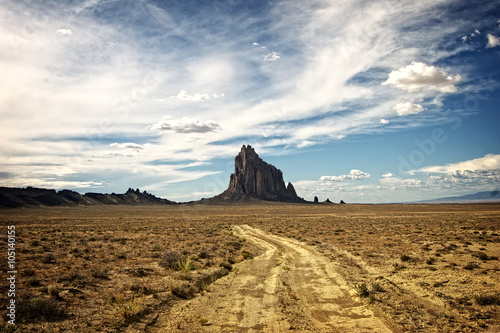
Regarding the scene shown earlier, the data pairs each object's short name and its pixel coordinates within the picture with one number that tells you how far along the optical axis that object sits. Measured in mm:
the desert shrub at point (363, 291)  10703
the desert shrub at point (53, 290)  10656
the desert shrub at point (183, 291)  11516
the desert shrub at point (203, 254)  19509
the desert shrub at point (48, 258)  16311
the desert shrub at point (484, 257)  16562
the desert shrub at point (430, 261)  16047
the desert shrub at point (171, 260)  16562
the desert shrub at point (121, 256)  18812
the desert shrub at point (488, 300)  9510
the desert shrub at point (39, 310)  8601
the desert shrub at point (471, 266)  14289
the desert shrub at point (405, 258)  17272
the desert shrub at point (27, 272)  13188
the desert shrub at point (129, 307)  9112
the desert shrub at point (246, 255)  20200
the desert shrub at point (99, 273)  13664
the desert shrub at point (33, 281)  11719
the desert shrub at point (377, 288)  11227
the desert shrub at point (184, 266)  15273
